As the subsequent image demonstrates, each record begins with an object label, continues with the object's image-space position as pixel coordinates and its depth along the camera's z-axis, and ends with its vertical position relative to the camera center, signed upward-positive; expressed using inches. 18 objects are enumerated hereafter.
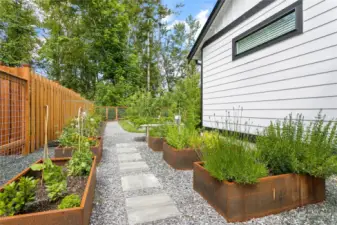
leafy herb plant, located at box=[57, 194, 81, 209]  59.4 -29.0
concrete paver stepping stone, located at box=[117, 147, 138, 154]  192.4 -40.5
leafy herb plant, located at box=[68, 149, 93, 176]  94.7 -27.4
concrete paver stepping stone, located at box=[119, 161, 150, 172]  136.0 -41.3
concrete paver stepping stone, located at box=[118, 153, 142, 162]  162.2 -40.9
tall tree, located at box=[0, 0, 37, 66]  421.3 +181.8
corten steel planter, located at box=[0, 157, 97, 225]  52.4 -30.1
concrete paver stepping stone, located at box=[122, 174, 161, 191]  104.1 -41.3
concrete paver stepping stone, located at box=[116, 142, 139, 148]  217.2 -39.9
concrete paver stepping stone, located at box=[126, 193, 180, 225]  74.1 -41.1
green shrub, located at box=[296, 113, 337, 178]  74.1 -17.9
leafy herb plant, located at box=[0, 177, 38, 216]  57.4 -27.6
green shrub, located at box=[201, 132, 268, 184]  70.5 -20.4
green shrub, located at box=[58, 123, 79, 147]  145.5 -22.2
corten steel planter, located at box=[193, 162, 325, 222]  70.1 -32.9
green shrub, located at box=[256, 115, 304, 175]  79.7 -16.4
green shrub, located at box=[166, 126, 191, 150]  137.6 -19.8
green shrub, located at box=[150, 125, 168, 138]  193.5 -22.2
